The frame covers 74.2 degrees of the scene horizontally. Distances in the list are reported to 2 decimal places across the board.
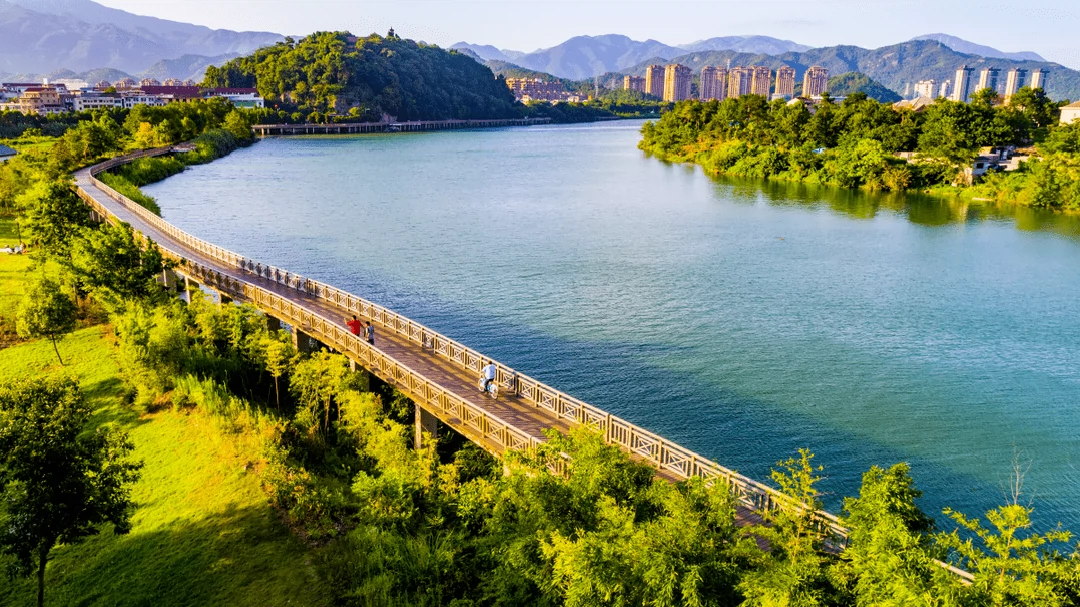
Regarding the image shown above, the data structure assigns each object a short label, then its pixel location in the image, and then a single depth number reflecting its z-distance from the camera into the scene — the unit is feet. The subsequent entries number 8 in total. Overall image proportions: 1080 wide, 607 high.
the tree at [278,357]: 82.84
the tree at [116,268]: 97.91
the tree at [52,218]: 126.11
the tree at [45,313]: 94.99
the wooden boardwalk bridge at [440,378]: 57.26
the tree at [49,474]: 45.60
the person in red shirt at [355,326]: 84.38
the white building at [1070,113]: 343.13
